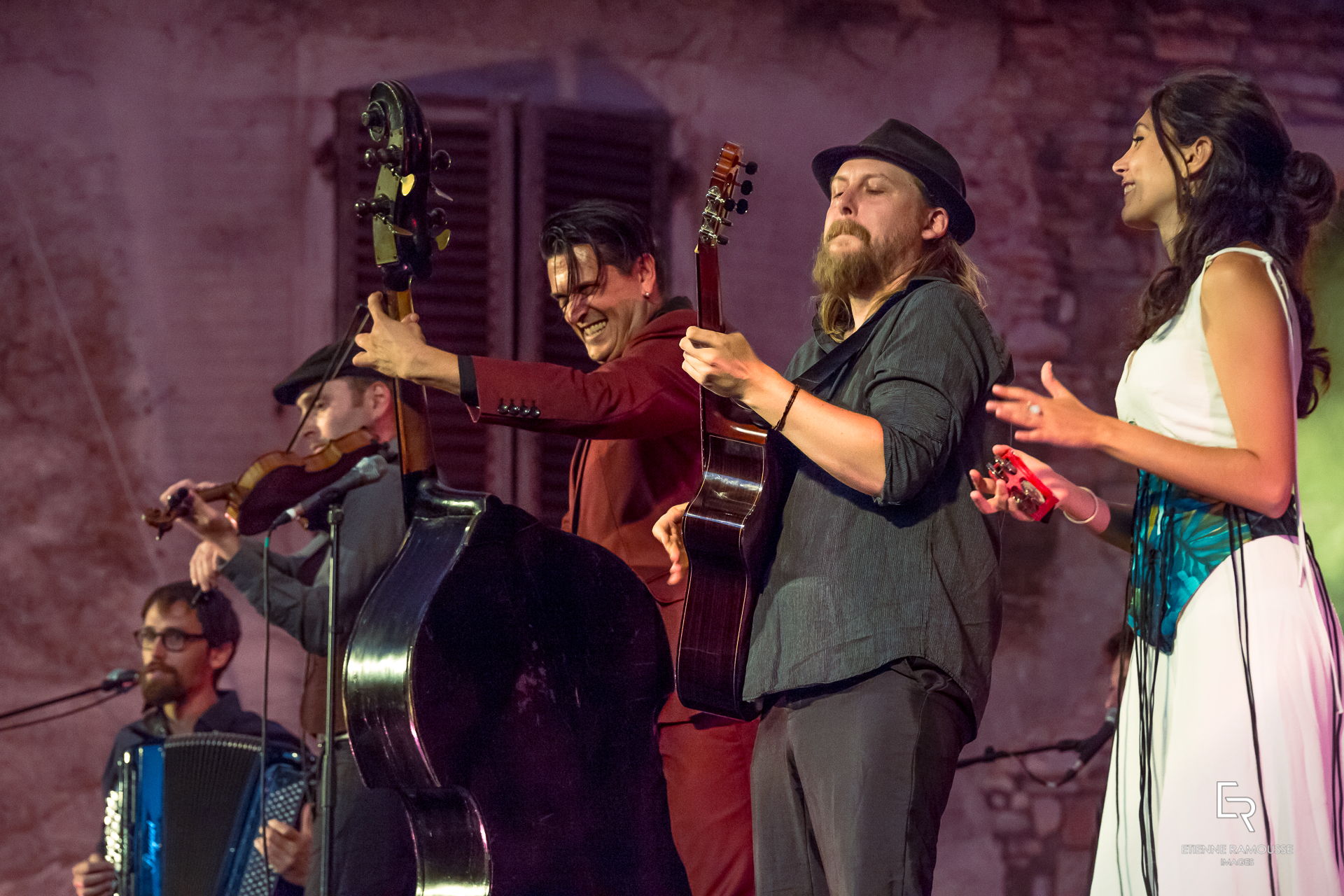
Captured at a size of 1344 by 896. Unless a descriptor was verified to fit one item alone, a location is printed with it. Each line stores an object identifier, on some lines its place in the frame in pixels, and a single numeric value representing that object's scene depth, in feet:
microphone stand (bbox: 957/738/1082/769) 32.75
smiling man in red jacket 18.40
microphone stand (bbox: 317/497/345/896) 20.80
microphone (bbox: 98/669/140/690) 32.53
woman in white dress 14.10
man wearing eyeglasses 33.50
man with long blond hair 14.44
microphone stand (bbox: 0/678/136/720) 32.53
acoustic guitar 15.97
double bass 17.35
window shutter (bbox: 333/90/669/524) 38.17
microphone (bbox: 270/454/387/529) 23.95
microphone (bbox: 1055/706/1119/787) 32.25
